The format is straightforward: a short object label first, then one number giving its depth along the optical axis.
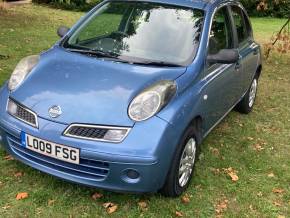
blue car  2.54
